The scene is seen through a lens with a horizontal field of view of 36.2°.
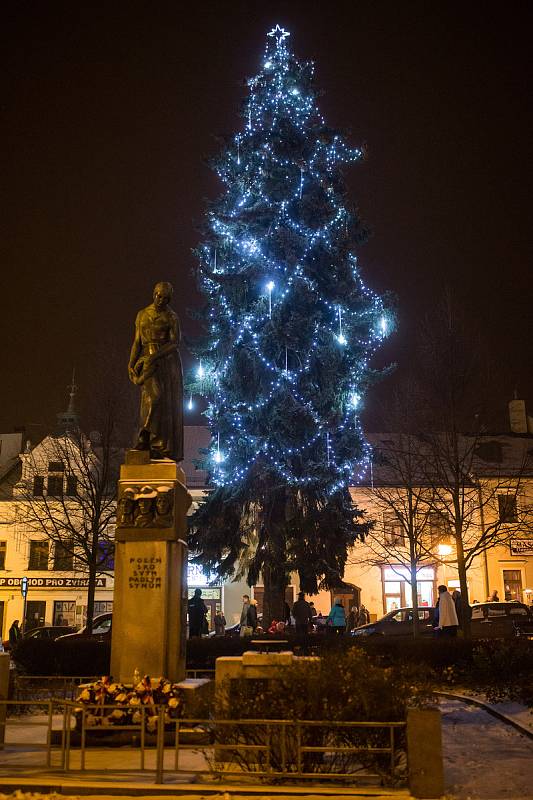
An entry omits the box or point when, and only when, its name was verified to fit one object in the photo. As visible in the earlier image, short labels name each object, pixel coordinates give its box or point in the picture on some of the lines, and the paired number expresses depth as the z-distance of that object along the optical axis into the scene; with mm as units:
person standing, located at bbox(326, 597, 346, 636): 21922
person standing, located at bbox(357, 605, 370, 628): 37875
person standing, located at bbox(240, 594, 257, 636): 21847
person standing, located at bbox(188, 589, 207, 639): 20500
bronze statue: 12453
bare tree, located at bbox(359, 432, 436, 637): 26906
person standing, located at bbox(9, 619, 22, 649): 24641
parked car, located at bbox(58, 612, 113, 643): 28195
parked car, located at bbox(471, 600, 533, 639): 25936
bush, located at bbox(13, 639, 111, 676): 17250
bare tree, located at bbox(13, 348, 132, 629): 26688
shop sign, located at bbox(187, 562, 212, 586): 41625
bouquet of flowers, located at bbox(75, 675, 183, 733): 9766
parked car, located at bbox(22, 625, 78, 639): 29375
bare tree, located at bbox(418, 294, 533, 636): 22312
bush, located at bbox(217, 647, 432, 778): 7707
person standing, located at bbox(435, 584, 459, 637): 18641
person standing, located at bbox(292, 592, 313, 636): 21859
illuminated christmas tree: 23453
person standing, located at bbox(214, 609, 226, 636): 30256
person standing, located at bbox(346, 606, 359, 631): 35788
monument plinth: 11180
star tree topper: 26938
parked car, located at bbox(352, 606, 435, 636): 27500
